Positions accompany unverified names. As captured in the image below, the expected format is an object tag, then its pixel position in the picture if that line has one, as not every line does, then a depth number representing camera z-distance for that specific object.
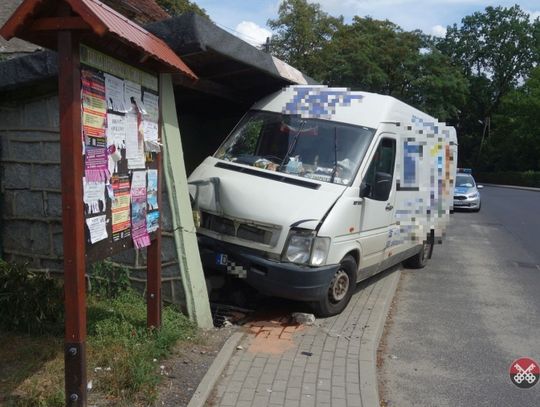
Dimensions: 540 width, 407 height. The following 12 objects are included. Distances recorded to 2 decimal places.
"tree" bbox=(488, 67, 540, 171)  56.28
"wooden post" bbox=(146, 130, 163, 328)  4.66
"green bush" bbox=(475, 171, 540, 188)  51.88
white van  5.72
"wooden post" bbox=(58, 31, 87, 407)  3.19
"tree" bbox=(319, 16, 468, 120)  33.72
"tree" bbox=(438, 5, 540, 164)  66.25
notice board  3.43
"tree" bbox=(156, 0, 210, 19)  27.98
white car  20.50
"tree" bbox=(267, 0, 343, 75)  41.38
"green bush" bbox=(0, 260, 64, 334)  4.84
